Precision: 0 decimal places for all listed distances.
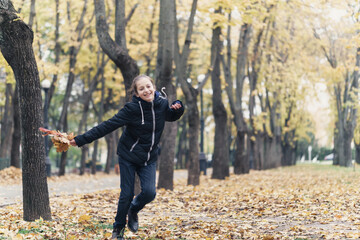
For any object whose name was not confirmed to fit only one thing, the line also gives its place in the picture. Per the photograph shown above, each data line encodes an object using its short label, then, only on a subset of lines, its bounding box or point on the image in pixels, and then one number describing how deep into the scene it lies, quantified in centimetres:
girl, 593
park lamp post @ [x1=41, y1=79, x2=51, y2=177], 2073
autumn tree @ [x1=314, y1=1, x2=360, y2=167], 2712
